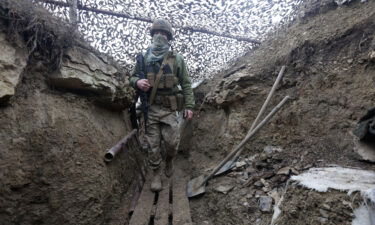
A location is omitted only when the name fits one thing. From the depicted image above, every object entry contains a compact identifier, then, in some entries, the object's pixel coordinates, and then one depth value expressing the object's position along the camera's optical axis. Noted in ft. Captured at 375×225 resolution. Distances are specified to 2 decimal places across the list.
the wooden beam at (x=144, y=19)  13.82
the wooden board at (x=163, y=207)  8.96
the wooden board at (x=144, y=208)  8.89
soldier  12.55
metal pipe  8.50
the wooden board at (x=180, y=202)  8.97
